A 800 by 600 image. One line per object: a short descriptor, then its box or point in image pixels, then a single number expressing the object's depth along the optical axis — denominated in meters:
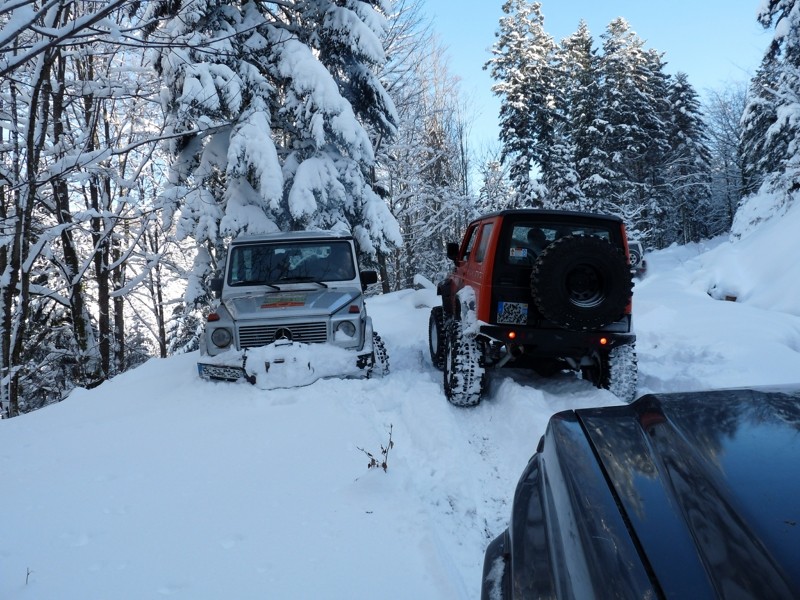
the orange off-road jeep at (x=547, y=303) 4.68
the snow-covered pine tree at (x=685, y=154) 37.00
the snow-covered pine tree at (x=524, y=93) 24.13
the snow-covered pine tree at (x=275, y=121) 9.71
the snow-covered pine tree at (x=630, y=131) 30.53
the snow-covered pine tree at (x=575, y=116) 25.50
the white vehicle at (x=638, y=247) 19.22
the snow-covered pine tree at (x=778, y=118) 15.39
